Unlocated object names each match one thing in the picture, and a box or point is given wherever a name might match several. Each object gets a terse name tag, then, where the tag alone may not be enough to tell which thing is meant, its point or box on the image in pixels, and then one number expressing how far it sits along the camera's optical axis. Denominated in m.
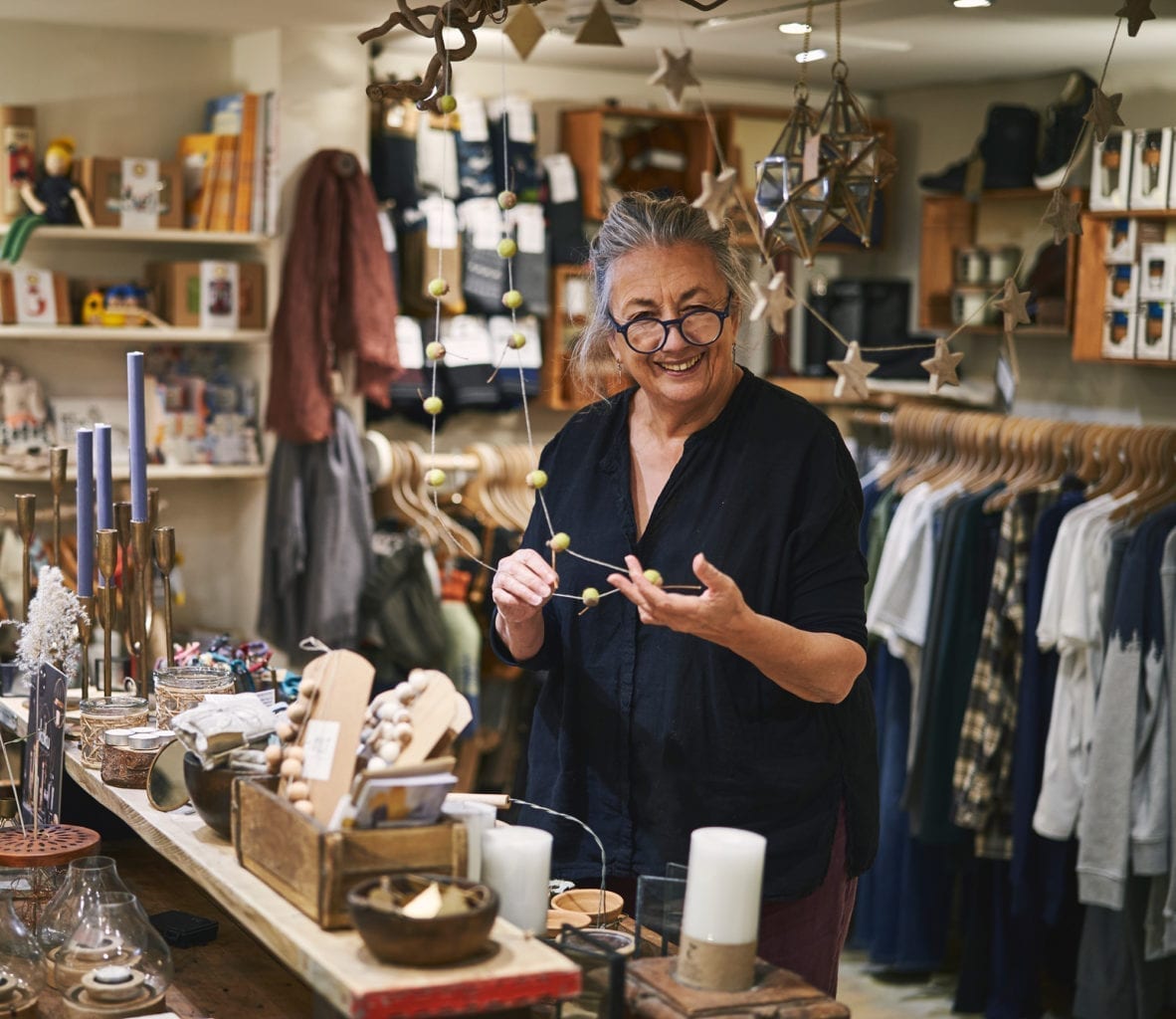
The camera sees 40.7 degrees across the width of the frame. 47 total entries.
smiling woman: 2.04
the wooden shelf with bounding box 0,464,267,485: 4.57
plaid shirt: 3.98
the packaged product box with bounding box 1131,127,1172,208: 4.41
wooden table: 1.34
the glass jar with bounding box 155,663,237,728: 2.05
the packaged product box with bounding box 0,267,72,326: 4.59
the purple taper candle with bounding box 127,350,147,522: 2.21
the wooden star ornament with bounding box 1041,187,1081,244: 2.05
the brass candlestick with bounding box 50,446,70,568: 2.44
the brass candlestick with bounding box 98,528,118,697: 2.25
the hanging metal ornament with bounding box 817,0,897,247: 2.06
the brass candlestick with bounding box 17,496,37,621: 2.38
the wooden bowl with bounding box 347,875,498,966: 1.36
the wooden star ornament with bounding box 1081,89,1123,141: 2.06
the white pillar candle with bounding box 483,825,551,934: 1.63
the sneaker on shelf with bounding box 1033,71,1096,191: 4.86
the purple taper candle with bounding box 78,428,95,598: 2.27
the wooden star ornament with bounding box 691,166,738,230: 1.76
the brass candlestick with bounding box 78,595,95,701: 2.29
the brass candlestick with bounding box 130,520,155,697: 2.25
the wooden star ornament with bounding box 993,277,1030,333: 2.08
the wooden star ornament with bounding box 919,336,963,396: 2.06
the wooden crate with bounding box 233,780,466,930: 1.46
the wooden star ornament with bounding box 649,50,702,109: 1.84
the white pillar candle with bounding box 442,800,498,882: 1.58
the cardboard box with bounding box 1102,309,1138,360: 4.66
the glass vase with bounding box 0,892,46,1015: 1.71
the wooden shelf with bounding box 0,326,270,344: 4.55
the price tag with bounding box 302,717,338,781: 1.60
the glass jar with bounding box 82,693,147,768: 2.10
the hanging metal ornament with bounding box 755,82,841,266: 2.03
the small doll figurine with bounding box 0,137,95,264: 4.56
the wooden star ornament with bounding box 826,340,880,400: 2.07
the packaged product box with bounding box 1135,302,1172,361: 4.55
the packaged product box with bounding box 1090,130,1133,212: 4.52
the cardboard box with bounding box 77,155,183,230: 4.62
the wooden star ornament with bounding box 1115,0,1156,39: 2.04
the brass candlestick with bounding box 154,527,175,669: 2.26
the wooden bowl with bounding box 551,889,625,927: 1.80
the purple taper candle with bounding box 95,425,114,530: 2.25
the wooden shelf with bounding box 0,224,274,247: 4.56
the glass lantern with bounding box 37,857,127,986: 1.75
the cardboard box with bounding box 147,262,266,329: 4.76
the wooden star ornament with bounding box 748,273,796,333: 1.86
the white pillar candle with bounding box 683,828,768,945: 1.51
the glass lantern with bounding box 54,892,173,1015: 1.73
